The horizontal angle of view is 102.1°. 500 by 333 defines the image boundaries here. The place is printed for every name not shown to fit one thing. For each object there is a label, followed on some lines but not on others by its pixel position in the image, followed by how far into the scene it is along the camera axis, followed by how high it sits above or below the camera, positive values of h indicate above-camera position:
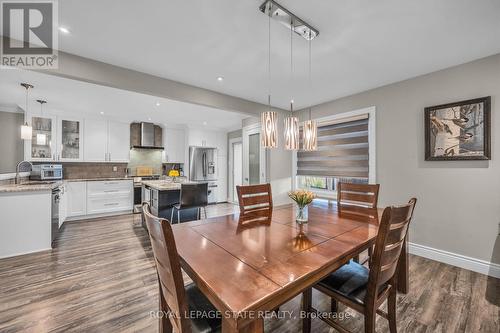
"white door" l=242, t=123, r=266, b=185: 4.54 +0.24
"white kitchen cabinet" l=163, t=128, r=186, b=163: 5.91 +0.66
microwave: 4.05 -0.09
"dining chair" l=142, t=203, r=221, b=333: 0.85 -0.60
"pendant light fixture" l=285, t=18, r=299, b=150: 1.86 +0.31
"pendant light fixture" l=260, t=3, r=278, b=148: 1.77 +0.33
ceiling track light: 1.58 +1.25
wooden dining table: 0.75 -0.47
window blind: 3.37 +0.27
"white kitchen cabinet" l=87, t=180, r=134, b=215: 4.56 -0.68
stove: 5.07 -0.60
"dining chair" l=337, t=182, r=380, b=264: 1.99 -0.38
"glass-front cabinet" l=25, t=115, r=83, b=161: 4.27 +0.62
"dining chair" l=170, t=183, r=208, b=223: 3.22 -0.49
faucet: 3.85 +0.01
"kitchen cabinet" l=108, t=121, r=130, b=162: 5.07 +0.66
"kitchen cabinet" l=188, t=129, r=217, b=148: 6.06 +0.90
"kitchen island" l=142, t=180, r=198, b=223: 3.42 -0.58
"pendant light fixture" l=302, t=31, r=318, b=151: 1.93 +0.31
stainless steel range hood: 5.43 +0.87
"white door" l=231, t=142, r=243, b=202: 6.68 +0.14
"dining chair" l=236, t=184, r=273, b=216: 2.10 -0.35
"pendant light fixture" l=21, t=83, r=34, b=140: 3.03 +0.56
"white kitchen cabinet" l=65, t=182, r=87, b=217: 4.34 -0.67
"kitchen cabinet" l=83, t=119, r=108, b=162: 4.77 +0.65
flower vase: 1.69 -0.40
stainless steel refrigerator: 6.05 +0.10
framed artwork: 2.27 +0.43
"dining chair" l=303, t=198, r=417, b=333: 1.10 -0.75
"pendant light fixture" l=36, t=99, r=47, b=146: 3.81 +0.57
